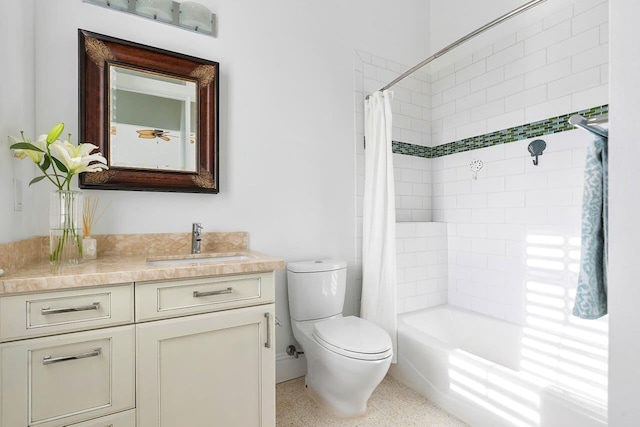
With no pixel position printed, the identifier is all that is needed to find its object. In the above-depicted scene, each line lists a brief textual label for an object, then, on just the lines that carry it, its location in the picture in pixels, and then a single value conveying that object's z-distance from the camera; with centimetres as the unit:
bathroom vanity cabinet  103
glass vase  134
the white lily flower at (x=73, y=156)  130
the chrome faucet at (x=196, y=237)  174
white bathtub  138
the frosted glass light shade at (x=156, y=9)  169
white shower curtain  217
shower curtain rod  151
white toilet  158
